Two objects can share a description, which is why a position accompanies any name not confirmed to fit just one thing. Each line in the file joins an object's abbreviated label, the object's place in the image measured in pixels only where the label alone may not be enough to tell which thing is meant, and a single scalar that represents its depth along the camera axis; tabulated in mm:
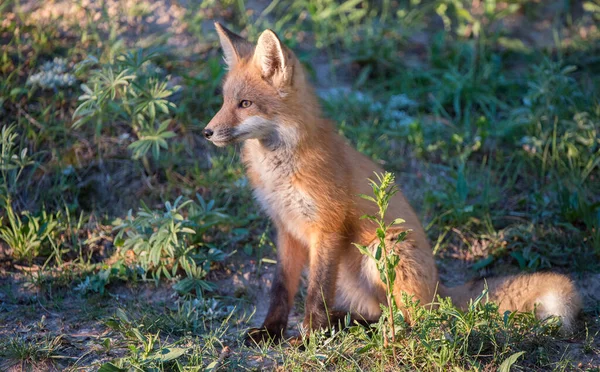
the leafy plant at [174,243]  8703
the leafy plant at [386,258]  6383
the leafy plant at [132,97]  9219
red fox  7480
